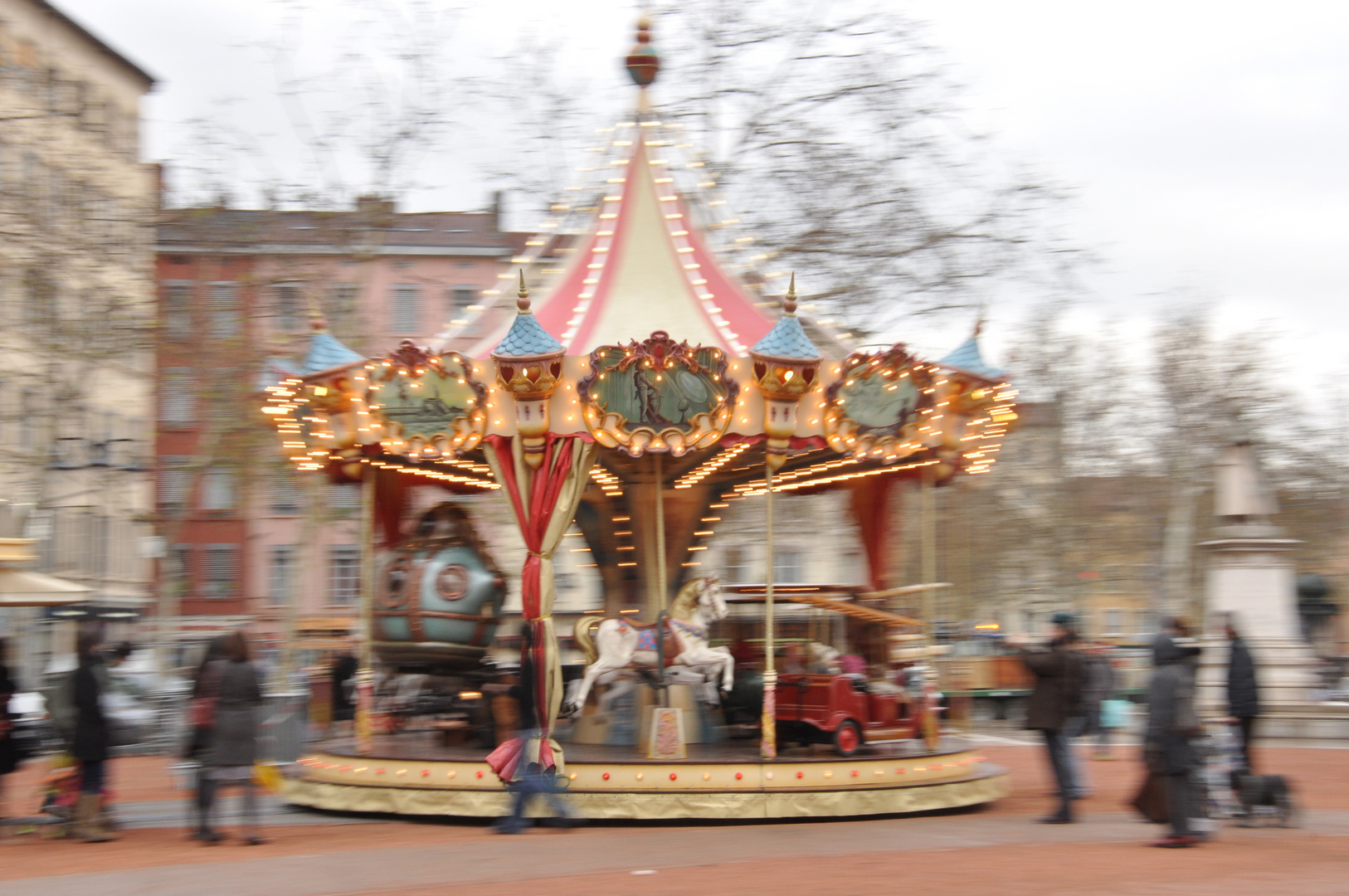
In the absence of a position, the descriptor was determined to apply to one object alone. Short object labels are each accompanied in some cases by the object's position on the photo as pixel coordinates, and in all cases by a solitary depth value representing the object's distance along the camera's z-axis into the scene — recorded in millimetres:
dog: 11695
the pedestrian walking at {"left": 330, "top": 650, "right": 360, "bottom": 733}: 17484
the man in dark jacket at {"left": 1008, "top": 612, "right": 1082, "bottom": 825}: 11617
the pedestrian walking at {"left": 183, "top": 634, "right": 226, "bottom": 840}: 10688
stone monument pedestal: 20750
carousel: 11680
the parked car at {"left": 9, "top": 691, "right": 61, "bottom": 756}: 11688
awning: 11953
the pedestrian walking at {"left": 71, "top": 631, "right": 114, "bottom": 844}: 11086
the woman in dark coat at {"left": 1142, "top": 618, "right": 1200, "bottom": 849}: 10195
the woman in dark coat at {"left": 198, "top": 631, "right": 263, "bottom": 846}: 10531
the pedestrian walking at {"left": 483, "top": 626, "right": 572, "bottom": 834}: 11078
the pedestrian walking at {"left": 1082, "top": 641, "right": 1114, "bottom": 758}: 14266
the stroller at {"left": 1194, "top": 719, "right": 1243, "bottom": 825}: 11234
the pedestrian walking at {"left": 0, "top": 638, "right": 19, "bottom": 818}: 11453
